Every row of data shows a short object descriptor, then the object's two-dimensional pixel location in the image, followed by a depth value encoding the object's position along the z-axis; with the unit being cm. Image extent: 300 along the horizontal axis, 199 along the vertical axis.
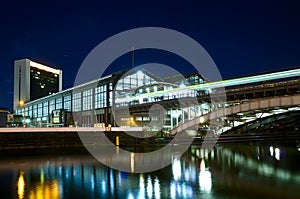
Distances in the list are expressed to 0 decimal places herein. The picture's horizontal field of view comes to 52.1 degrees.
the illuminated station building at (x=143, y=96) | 4659
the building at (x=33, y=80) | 13675
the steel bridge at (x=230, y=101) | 4066
